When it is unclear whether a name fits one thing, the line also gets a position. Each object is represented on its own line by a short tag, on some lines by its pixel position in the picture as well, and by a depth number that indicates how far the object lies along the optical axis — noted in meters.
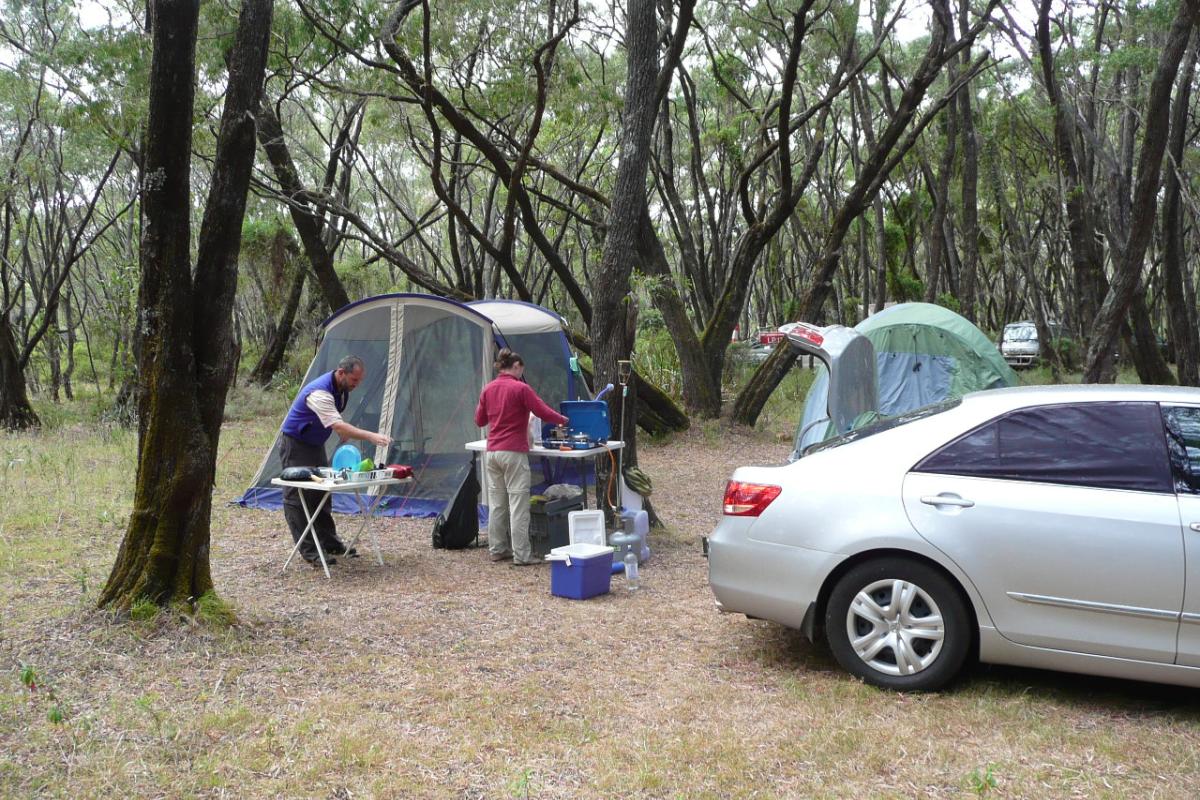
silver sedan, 4.24
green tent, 13.22
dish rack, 7.09
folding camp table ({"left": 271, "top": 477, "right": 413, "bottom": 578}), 6.85
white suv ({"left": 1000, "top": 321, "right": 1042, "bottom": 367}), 33.44
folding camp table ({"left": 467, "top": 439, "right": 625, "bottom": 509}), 7.70
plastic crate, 7.85
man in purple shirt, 7.31
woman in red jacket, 7.59
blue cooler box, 6.68
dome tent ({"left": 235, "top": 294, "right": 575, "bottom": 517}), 9.54
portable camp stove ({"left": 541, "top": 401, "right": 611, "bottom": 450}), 7.96
